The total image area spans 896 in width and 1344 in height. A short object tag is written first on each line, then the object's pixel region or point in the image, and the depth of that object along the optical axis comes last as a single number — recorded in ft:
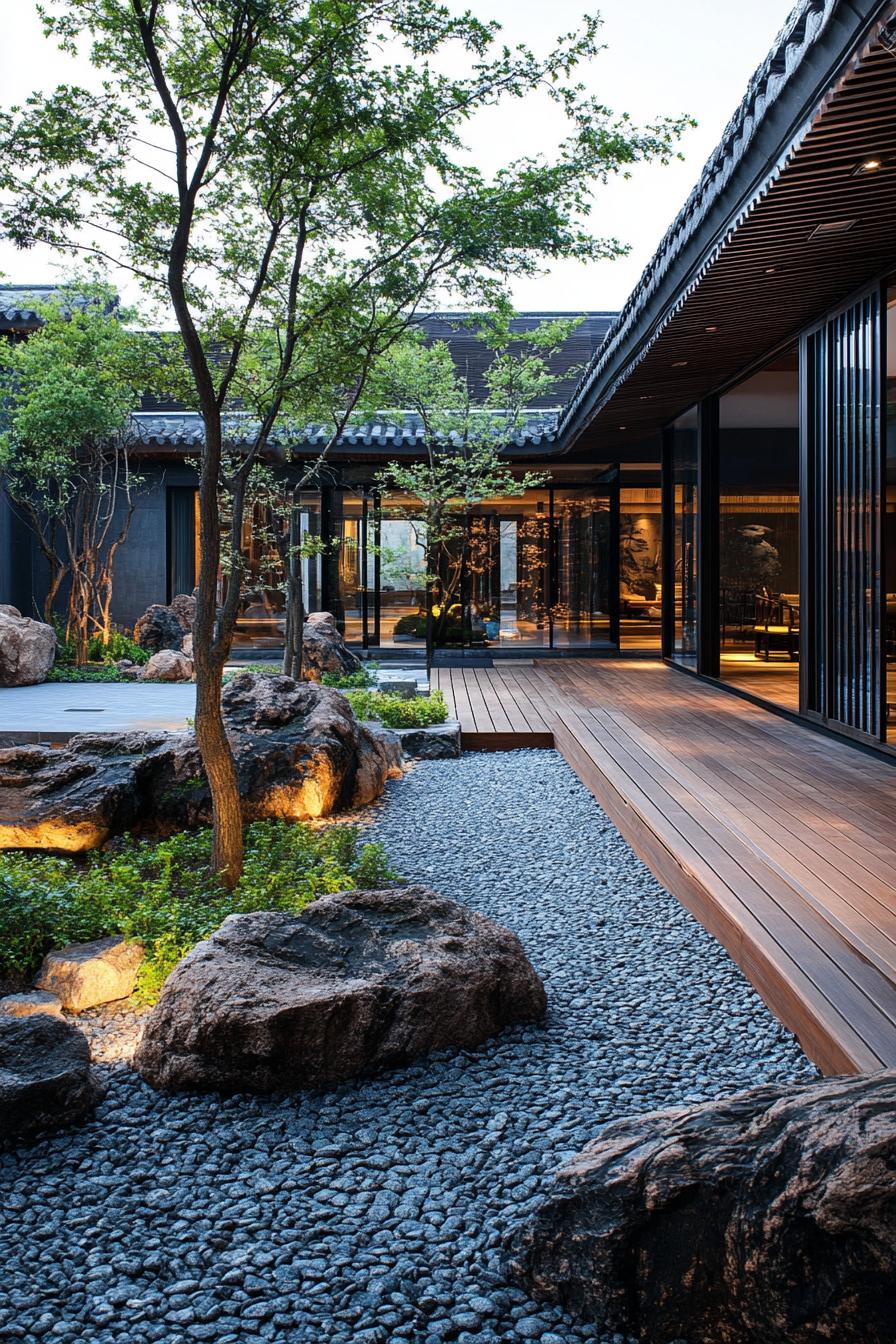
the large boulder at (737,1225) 5.14
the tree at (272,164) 13.73
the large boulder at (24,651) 39.63
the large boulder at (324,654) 38.32
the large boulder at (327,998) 9.62
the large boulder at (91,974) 11.80
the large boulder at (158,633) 47.55
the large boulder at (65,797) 17.85
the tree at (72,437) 42.39
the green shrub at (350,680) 36.32
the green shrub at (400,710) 28.22
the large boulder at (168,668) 41.75
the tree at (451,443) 43.70
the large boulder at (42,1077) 8.82
